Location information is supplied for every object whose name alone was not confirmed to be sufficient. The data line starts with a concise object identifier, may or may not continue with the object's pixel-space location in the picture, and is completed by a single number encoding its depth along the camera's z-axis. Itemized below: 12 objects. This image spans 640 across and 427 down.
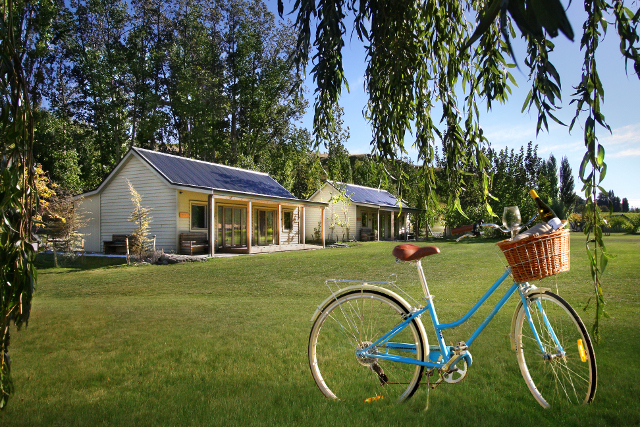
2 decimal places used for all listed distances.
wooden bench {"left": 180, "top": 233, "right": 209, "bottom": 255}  17.55
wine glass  2.87
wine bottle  2.80
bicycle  2.77
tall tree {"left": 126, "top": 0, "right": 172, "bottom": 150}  33.56
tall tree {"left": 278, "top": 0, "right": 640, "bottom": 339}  3.12
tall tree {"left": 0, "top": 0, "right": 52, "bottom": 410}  2.55
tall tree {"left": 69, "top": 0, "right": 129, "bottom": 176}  31.52
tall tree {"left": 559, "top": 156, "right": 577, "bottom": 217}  62.28
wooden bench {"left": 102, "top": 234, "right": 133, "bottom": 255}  18.86
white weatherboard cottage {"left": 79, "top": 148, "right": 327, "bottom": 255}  18.20
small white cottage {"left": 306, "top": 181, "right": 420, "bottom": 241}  31.50
